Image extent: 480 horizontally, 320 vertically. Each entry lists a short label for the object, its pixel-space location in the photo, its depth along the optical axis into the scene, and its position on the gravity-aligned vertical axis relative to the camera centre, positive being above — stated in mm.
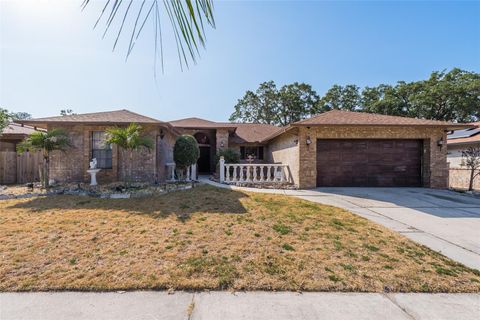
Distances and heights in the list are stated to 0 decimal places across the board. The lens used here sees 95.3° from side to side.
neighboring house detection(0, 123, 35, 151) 13148 +1039
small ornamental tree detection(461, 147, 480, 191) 10730 -217
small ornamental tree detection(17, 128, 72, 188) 8805 +491
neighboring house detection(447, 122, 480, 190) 12172 +318
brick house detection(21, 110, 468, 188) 10430 +226
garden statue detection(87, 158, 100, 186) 9562 -687
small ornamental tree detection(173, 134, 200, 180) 11055 +180
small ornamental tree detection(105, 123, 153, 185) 8477 +681
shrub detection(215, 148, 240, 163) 14844 +52
